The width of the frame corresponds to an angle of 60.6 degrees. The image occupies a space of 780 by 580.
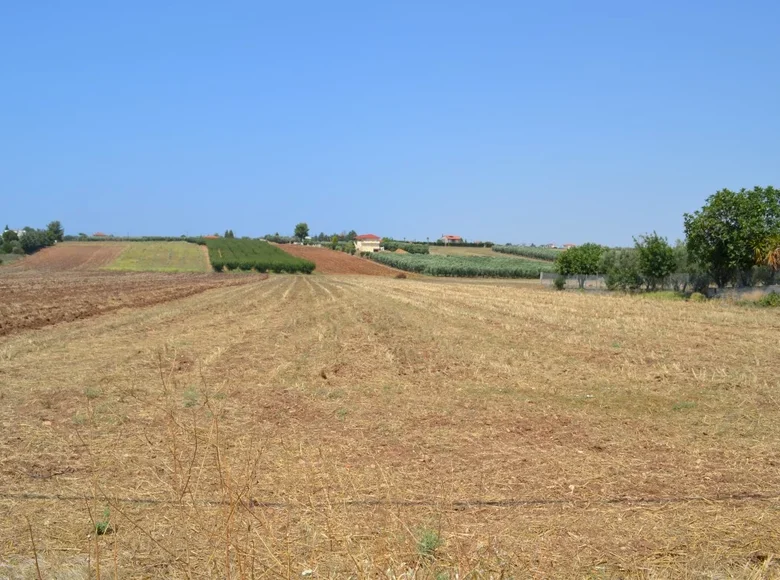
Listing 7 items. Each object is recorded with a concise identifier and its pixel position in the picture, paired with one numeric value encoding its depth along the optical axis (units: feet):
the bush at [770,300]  112.57
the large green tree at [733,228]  125.70
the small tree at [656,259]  163.63
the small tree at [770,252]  119.65
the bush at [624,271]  176.04
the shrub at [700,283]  144.97
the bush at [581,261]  218.79
